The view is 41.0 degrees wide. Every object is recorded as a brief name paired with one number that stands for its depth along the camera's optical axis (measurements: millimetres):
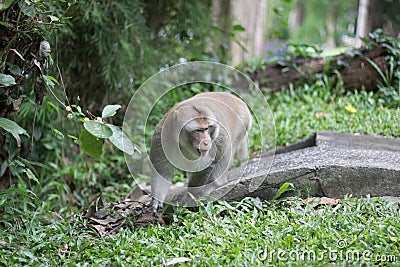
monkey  3740
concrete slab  3924
